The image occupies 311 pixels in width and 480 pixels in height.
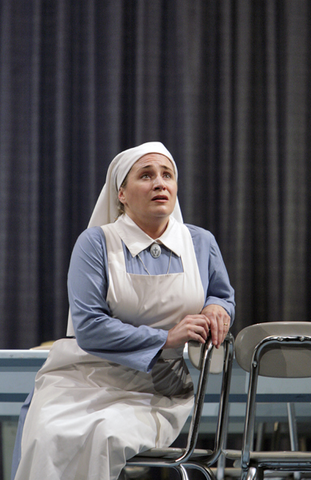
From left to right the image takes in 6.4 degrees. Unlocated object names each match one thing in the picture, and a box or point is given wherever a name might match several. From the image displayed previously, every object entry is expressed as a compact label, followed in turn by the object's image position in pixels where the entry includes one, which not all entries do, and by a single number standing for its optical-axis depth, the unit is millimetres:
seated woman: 7438
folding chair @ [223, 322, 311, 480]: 7467
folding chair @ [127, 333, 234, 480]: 7454
